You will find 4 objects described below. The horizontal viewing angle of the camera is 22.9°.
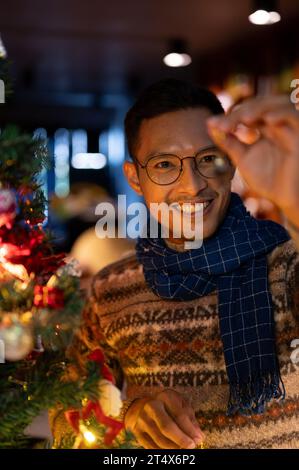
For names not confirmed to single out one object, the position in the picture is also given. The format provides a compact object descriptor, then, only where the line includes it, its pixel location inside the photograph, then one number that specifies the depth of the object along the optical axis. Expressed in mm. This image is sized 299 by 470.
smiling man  1395
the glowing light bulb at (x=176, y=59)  5611
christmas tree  875
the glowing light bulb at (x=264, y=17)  4160
